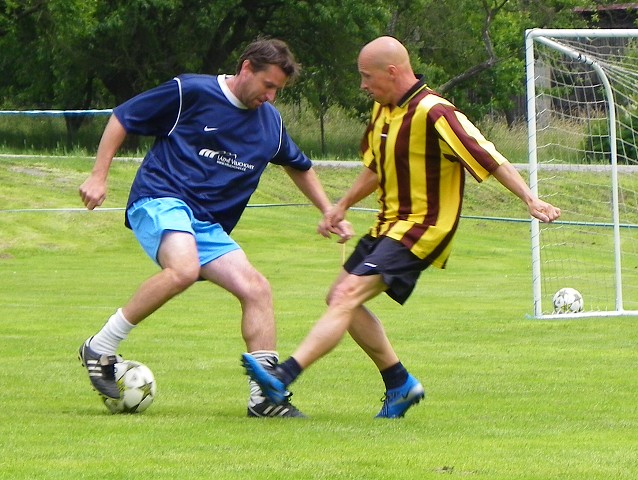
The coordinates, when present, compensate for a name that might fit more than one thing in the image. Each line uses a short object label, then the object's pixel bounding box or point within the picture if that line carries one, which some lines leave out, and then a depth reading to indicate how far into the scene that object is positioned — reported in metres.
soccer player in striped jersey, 12.62
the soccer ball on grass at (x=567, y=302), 26.36
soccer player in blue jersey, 13.39
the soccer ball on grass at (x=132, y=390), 13.66
